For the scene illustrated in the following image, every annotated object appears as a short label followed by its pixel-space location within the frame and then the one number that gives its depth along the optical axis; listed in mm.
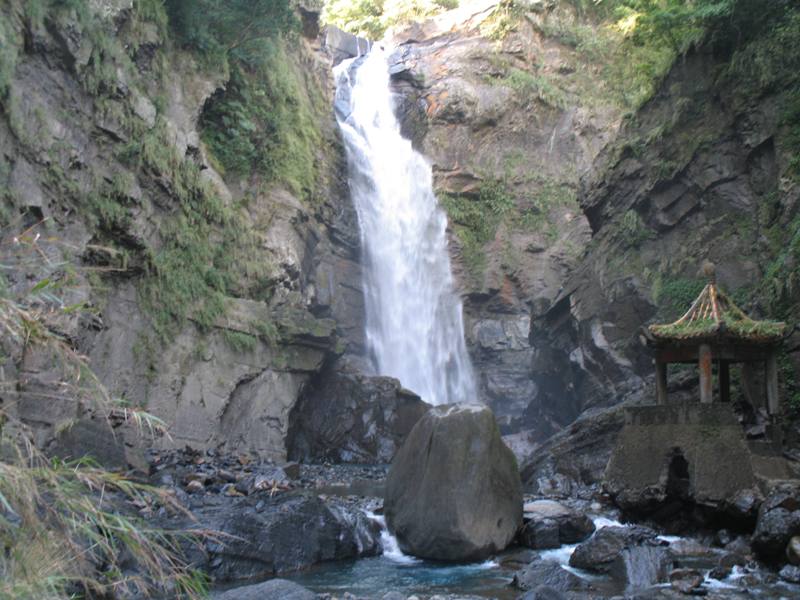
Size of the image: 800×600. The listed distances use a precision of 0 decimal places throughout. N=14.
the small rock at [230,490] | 11430
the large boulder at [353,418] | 22078
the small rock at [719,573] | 7805
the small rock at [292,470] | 15412
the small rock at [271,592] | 6508
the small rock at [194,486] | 11438
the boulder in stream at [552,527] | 9516
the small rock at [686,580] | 7270
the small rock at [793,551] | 7617
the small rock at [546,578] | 7387
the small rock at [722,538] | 9440
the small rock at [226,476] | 12448
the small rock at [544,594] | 6562
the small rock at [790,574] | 7445
